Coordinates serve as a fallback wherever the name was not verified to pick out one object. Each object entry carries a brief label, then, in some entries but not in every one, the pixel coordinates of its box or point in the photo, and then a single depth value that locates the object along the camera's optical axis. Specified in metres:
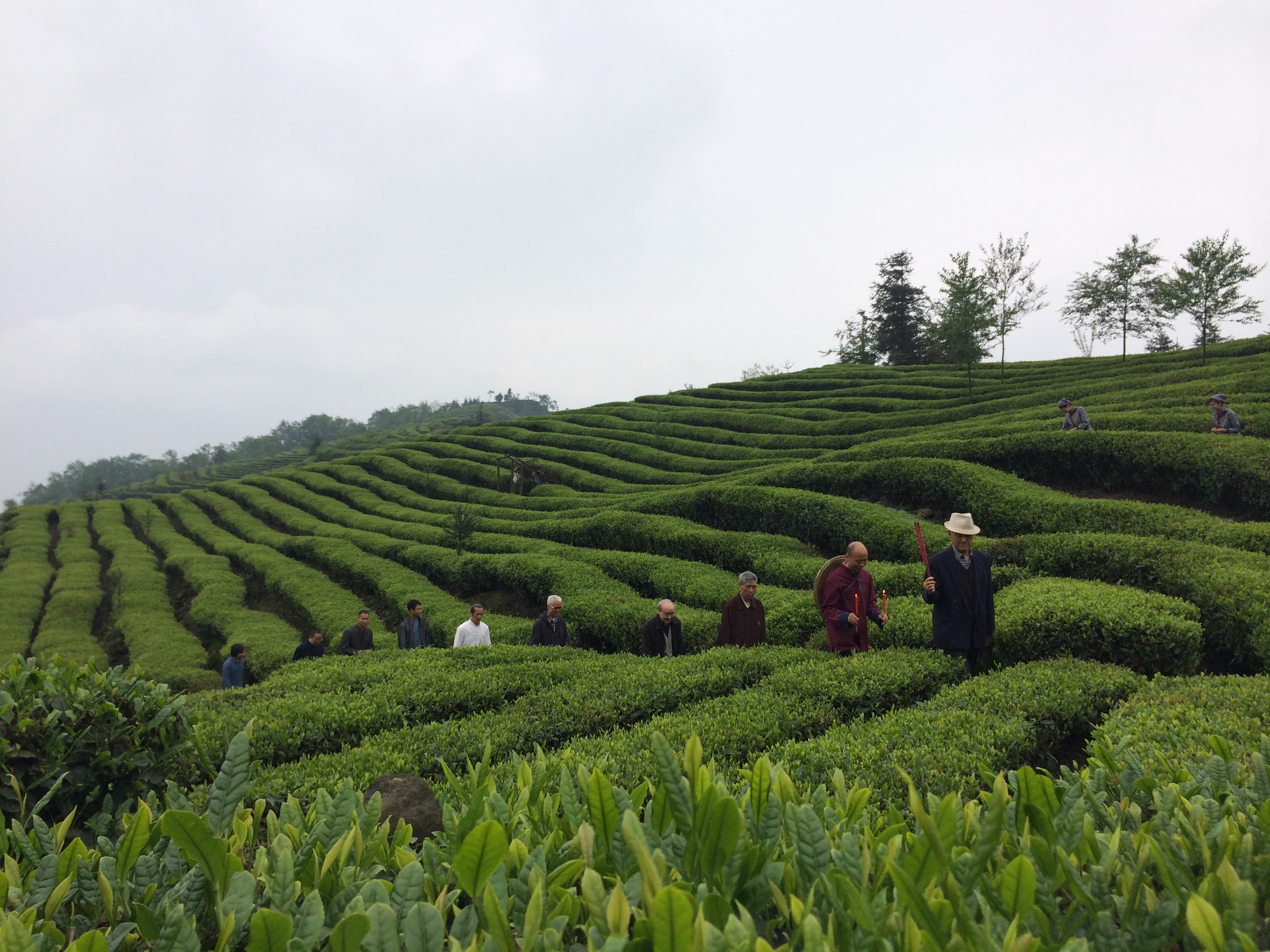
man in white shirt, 10.88
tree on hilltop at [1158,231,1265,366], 29.31
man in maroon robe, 8.14
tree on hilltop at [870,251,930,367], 56.56
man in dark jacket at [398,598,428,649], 12.42
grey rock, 3.15
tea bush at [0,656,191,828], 3.96
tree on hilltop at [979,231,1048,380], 34.62
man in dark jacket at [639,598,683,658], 9.65
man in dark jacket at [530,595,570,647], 10.95
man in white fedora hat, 7.13
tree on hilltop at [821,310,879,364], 59.97
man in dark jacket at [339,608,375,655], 12.44
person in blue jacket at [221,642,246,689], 12.43
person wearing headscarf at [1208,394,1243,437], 13.55
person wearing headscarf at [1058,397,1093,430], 15.08
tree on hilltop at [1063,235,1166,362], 35.78
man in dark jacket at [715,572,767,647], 9.01
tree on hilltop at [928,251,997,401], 32.31
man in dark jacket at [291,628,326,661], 12.61
